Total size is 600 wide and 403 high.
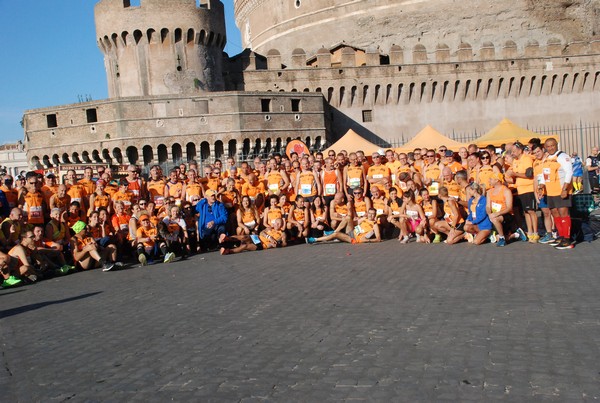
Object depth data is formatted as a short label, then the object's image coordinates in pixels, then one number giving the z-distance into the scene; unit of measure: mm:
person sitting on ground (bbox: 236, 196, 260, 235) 10156
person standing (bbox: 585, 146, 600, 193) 14312
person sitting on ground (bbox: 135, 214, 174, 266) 9195
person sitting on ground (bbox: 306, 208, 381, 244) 10031
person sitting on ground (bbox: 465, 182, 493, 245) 8820
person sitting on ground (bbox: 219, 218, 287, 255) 9938
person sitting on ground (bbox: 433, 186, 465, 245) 9227
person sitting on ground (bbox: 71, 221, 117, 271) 8922
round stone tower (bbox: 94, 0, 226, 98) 27781
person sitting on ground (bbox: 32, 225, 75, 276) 8641
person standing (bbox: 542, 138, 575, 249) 7961
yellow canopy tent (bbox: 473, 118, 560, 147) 18234
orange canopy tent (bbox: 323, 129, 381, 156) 19203
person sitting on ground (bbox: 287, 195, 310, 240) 10422
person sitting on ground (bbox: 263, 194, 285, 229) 10336
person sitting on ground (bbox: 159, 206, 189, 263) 9570
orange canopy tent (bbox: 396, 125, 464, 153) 17783
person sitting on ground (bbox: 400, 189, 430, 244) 9672
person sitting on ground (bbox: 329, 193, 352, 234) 10375
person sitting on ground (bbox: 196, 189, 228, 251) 10078
